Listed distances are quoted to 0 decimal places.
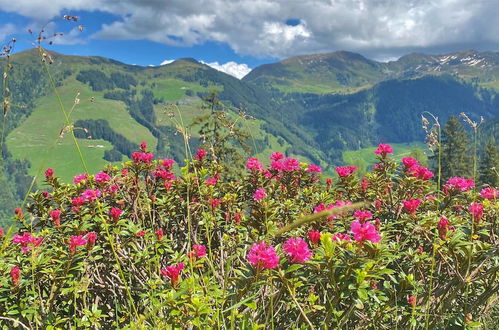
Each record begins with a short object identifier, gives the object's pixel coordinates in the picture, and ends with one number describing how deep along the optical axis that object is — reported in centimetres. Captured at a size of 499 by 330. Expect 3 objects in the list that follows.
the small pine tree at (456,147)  6113
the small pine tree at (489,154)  5991
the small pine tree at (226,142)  3259
